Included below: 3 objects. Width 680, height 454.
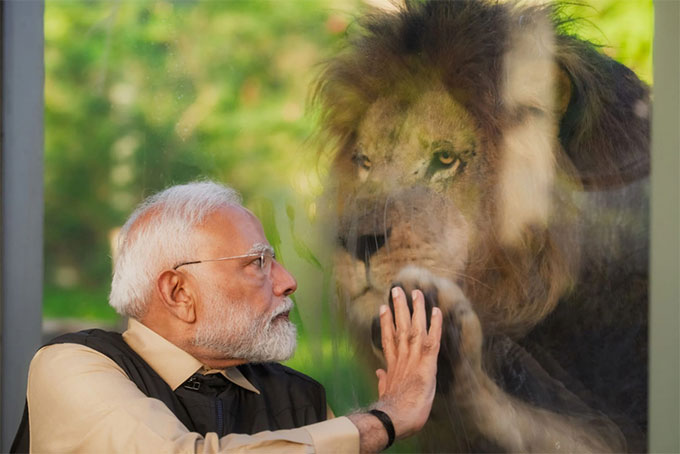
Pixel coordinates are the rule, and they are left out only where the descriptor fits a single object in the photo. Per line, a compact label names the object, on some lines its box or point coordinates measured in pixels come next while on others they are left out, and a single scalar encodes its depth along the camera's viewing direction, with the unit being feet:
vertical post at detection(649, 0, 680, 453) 19.95
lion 20.15
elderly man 15.23
